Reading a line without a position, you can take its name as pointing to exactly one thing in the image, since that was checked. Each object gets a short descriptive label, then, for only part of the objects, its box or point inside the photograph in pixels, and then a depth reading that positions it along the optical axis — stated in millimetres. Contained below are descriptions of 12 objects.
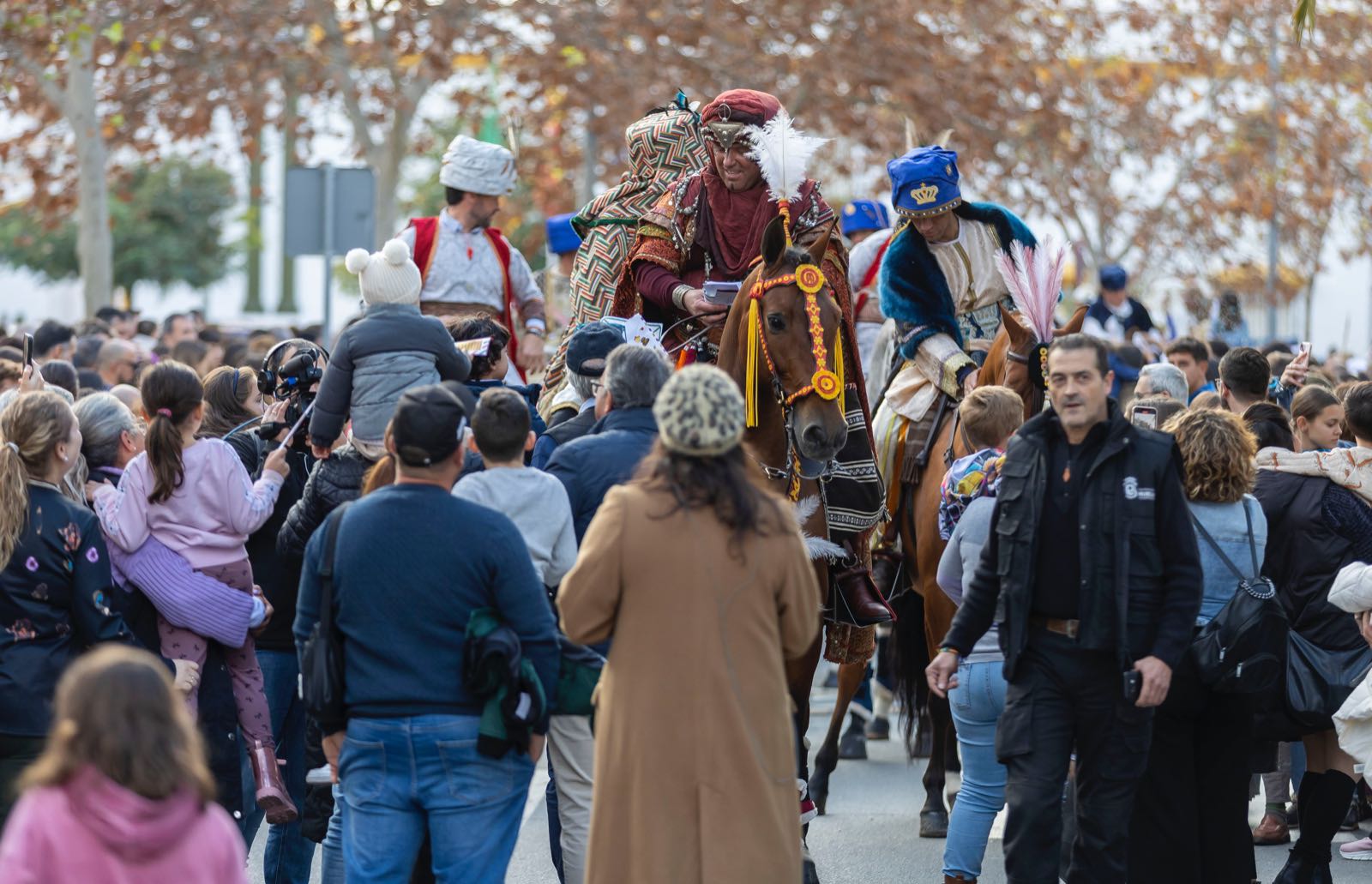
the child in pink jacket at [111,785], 8273
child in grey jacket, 14094
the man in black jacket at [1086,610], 12430
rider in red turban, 17031
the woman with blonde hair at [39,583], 12625
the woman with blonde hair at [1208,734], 14000
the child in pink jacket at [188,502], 14016
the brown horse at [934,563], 17062
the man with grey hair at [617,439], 13039
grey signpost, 32937
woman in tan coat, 10664
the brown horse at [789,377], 14352
